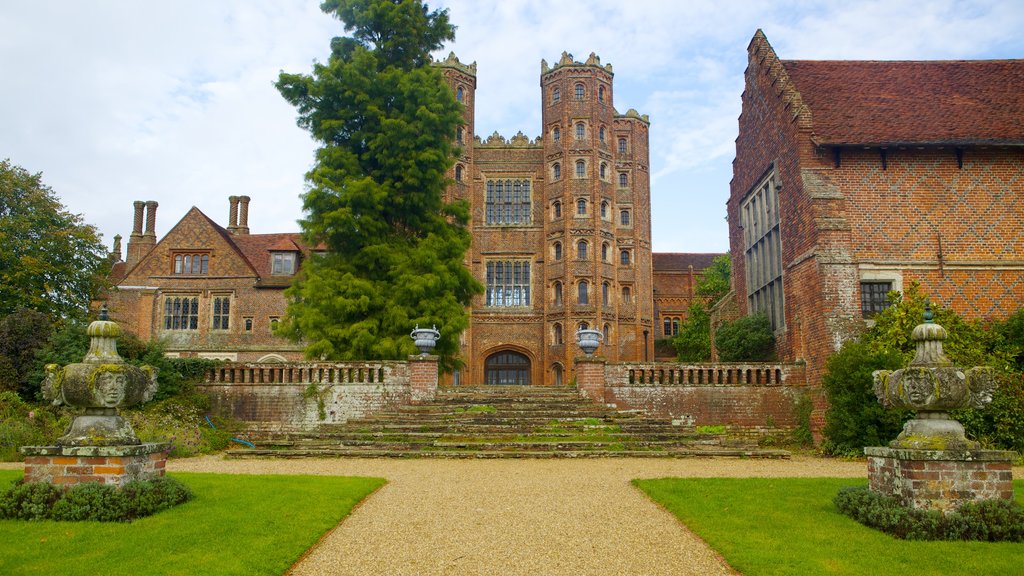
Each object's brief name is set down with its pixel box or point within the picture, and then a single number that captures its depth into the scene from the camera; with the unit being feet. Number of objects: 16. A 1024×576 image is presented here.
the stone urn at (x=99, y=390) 25.64
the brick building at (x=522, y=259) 114.93
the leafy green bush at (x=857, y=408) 50.01
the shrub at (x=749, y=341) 68.95
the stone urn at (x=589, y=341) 60.13
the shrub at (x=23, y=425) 48.01
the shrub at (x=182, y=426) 49.93
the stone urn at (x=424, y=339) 59.98
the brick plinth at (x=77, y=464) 25.13
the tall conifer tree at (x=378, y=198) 66.28
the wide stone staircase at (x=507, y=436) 46.55
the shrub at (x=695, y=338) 126.41
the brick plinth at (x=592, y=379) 59.41
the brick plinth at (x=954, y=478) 23.03
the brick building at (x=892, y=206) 58.49
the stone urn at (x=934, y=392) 23.66
